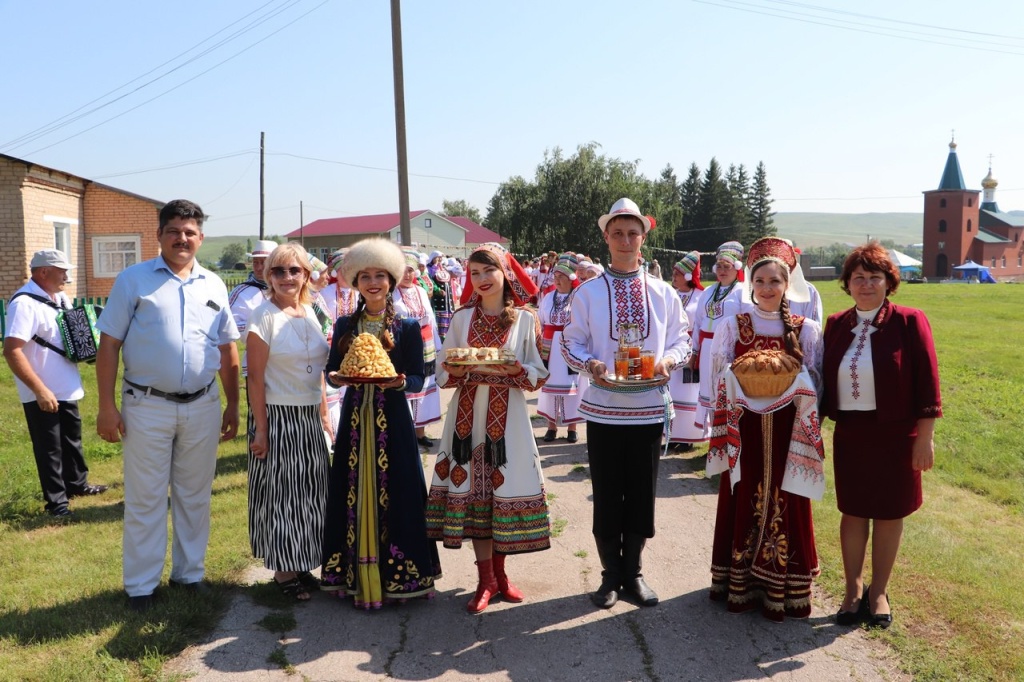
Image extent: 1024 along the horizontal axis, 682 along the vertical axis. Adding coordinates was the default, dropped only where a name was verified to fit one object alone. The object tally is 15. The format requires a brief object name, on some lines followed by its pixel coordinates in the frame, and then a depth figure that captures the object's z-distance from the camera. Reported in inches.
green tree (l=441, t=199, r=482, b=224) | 4264.3
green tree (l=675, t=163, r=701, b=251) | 3068.4
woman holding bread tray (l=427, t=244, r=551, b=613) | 170.4
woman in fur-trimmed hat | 171.9
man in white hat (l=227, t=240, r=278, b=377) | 270.4
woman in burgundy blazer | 153.6
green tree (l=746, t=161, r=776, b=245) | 3294.8
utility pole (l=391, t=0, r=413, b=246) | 544.1
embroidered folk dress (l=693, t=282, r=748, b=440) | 302.0
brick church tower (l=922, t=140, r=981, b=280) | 3393.2
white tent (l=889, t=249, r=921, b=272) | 3747.5
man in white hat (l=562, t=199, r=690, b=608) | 173.2
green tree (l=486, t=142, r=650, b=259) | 2050.9
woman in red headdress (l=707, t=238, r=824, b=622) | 159.6
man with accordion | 237.9
